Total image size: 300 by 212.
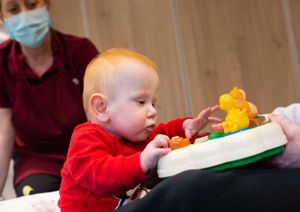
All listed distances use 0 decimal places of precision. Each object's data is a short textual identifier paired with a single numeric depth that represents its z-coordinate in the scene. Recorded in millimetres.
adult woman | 1959
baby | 1326
